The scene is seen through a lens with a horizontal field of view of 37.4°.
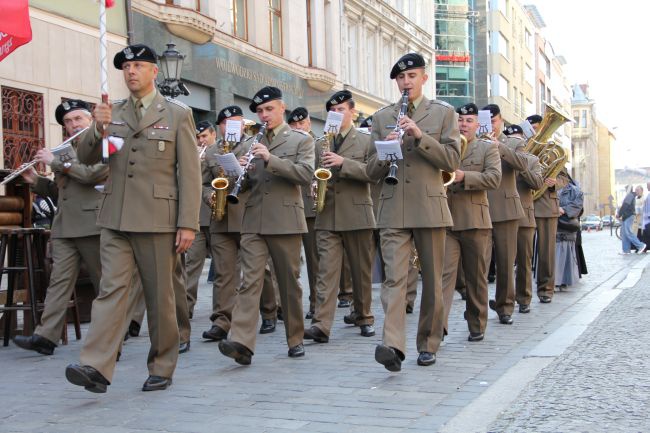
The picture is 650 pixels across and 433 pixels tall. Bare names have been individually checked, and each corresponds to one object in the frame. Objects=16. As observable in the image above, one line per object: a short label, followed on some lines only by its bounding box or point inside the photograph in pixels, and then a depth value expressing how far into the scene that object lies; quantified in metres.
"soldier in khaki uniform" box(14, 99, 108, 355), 7.64
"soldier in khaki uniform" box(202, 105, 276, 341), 8.66
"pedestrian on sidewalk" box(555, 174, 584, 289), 13.31
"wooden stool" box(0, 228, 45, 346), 8.14
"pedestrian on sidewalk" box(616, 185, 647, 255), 25.12
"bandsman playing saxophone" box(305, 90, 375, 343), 8.66
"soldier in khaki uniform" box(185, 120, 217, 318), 9.49
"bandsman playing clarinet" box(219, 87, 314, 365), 7.07
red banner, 8.70
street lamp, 15.87
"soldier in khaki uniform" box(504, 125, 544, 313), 10.60
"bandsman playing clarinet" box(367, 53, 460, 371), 6.74
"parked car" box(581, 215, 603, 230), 77.16
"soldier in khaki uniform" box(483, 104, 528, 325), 9.53
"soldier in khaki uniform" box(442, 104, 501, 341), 8.09
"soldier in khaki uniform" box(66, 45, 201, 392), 6.04
